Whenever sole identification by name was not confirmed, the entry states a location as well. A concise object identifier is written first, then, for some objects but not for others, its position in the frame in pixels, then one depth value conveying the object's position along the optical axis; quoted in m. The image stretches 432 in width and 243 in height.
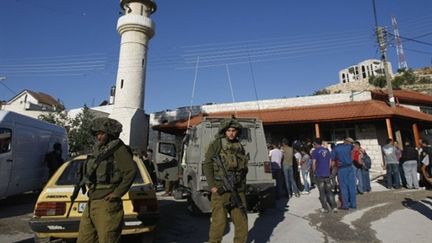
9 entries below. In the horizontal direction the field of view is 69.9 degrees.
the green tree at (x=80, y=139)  20.27
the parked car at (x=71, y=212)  3.88
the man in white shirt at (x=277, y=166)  9.38
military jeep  6.66
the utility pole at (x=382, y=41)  17.40
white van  8.03
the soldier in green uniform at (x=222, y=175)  3.90
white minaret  20.48
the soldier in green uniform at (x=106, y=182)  3.12
